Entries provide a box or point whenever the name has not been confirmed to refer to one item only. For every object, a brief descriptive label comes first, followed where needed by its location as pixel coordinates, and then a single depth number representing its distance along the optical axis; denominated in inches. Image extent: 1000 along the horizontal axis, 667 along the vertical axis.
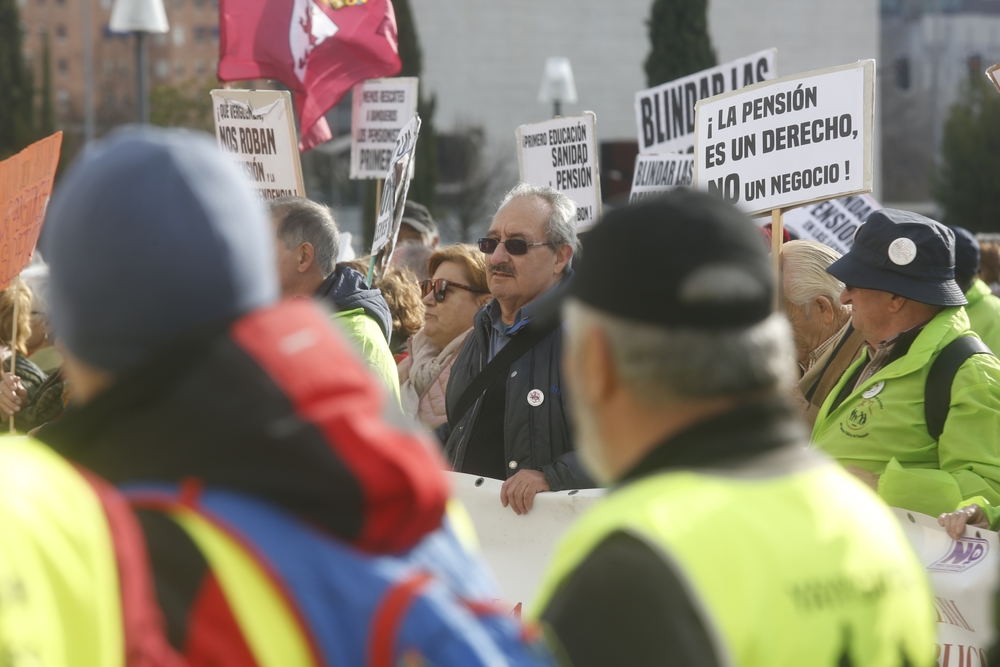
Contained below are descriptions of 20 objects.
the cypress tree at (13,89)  3065.9
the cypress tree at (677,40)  2347.4
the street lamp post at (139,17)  1005.2
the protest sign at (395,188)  553.0
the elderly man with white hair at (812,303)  394.0
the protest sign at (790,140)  402.6
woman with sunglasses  473.4
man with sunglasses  335.6
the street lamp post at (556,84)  1676.9
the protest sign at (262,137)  560.4
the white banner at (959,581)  290.8
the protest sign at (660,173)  590.2
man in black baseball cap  112.5
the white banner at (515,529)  339.0
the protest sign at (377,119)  665.0
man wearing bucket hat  295.0
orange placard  450.6
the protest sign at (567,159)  542.0
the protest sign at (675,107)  570.3
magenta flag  650.8
